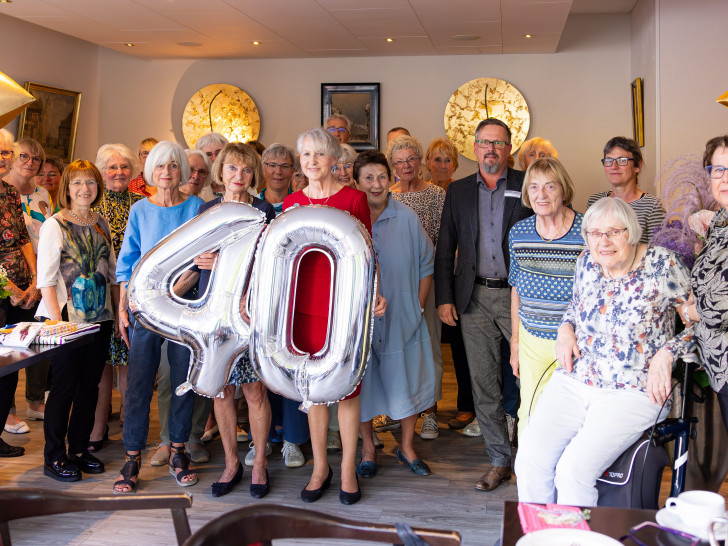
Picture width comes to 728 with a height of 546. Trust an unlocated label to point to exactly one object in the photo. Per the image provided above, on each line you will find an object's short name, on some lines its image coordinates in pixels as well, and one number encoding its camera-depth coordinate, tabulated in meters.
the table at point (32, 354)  2.54
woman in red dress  2.85
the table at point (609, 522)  1.35
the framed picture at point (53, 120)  6.82
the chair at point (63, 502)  1.46
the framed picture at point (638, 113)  6.42
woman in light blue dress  3.39
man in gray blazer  3.25
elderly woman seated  2.29
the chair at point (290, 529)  1.33
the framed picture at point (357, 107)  7.91
